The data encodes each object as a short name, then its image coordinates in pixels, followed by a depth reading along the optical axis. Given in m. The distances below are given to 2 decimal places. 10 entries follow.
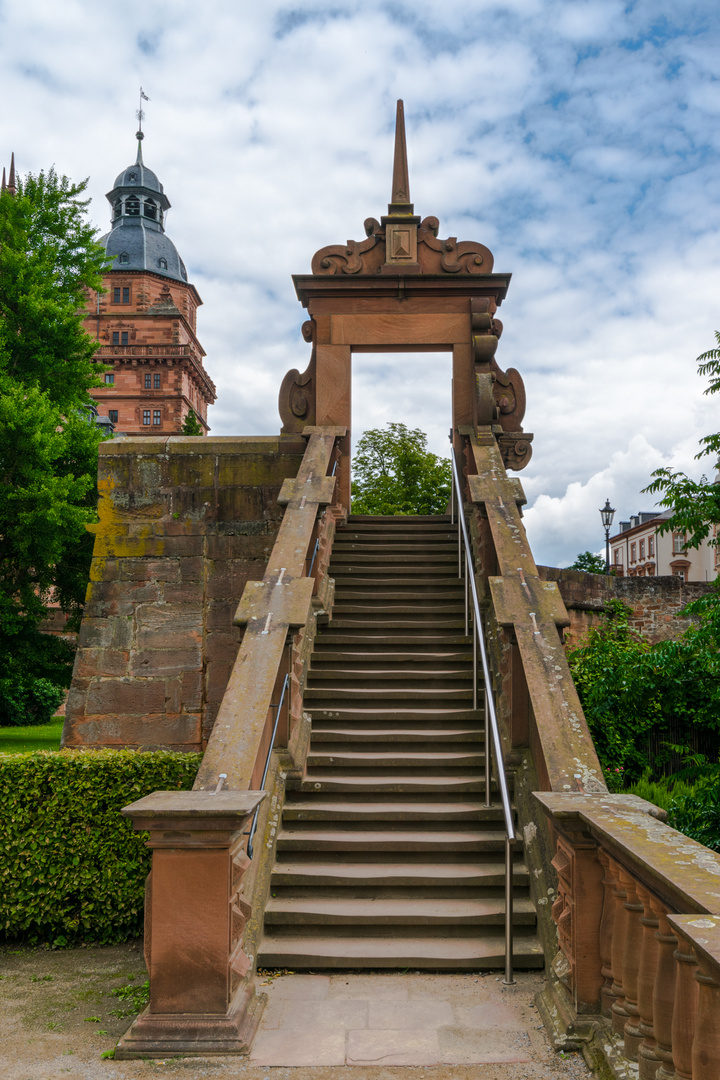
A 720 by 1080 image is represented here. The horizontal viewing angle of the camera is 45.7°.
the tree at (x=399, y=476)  27.94
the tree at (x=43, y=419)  15.63
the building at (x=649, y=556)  54.88
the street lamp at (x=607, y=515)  27.11
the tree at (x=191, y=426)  39.06
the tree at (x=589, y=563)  43.69
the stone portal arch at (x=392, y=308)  10.17
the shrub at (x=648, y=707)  9.58
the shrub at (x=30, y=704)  22.55
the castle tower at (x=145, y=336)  61.56
